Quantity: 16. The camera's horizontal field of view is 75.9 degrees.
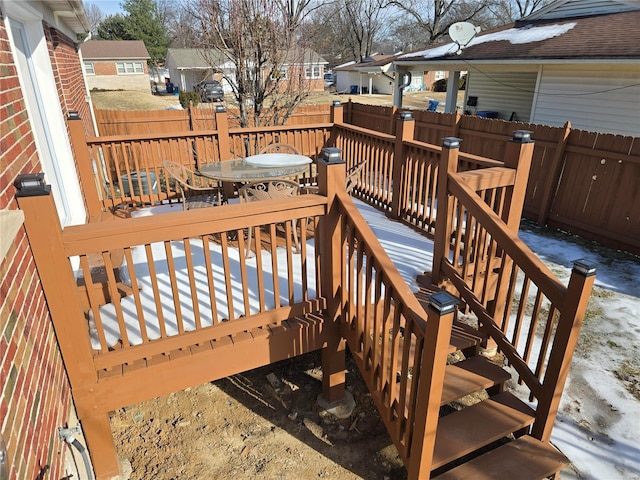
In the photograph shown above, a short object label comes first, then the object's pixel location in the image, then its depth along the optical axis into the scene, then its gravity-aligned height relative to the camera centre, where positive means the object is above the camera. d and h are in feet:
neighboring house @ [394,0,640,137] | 27.68 +1.07
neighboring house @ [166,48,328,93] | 112.47 +3.26
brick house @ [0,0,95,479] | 5.21 -3.16
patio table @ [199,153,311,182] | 14.05 -3.05
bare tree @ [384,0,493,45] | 94.43 +15.21
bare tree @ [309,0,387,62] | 121.68 +16.12
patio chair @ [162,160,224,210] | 15.16 -4.33
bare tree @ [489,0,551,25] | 99.66 +16.55
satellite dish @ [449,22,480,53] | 37.24 +3.97
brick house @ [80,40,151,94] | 112.68 +4.45
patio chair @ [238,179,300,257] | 12.93 -3.38
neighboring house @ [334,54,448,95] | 119.55 -0.70
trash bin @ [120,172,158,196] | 28.12 -7.01
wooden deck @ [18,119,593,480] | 6.89 -4.91
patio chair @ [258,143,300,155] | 19.90 -3.19
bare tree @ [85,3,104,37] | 183.74 +30.85
